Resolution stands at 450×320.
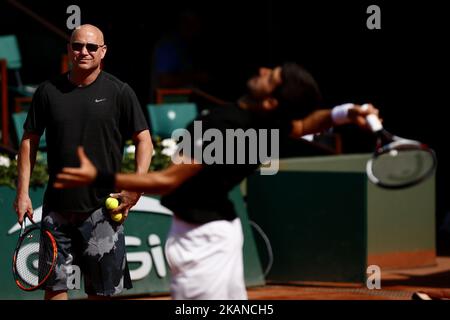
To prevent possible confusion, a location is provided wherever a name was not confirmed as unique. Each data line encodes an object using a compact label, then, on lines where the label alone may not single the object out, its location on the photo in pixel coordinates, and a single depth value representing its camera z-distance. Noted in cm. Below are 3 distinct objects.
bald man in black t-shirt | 1490
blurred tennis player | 1218
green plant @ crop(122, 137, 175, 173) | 2227
